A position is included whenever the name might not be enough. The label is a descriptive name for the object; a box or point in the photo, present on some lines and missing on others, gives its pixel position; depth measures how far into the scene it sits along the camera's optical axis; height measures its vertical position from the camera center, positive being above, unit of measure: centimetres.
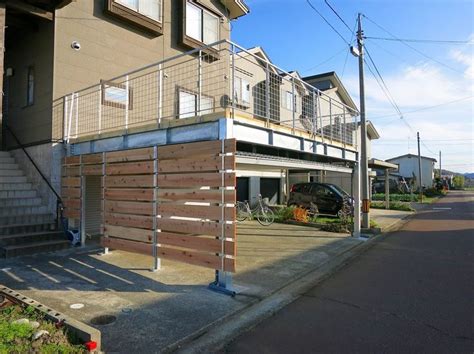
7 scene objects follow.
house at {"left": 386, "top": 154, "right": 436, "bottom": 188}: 6076 +421
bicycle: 1529 -93
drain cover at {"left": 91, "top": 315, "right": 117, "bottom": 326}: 471 -167
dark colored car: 1773 -25
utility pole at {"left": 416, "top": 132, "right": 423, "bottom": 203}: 3253 +368
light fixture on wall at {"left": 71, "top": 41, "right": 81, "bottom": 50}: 1041 +413
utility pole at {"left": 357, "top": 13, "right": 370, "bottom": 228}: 1341 +150
